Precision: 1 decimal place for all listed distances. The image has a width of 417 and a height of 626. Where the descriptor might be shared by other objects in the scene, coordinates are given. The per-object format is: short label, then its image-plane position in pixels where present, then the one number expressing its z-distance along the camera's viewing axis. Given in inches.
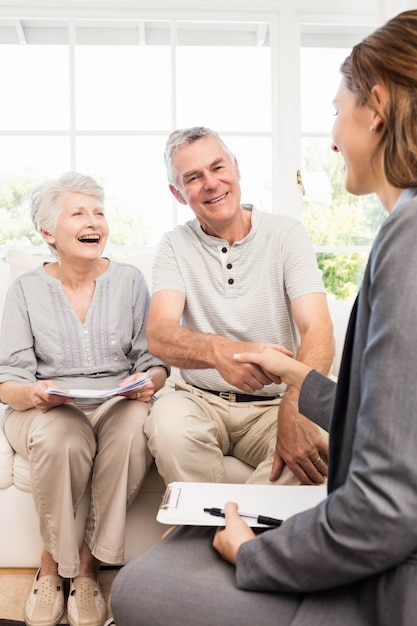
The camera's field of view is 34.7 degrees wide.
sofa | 79.4
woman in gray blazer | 30.6
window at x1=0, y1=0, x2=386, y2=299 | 139.7
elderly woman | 71.9
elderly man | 70.6
